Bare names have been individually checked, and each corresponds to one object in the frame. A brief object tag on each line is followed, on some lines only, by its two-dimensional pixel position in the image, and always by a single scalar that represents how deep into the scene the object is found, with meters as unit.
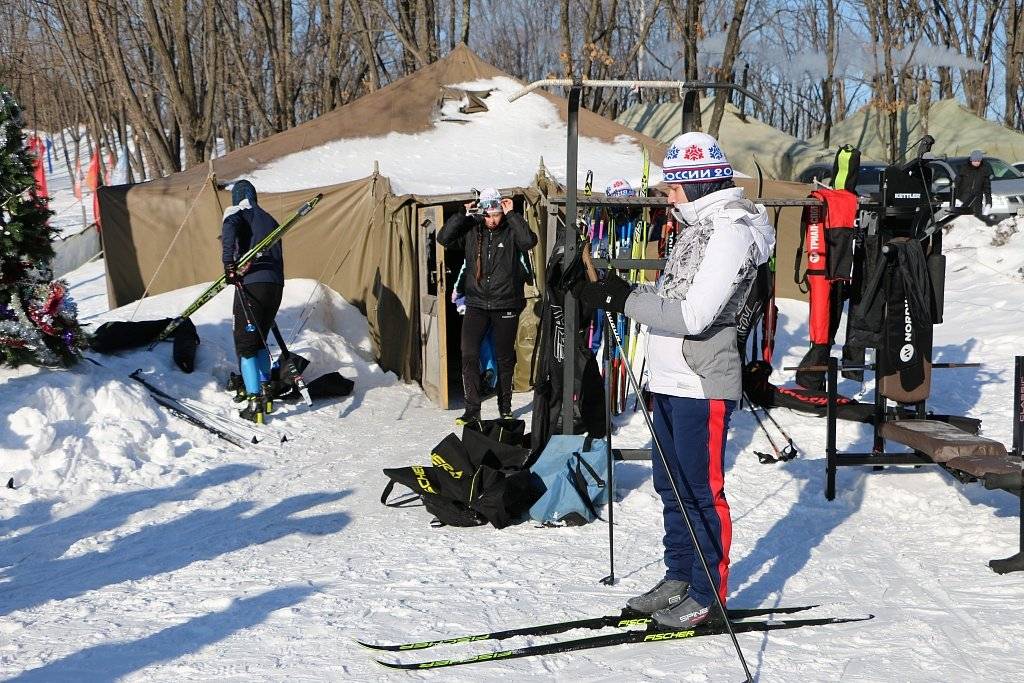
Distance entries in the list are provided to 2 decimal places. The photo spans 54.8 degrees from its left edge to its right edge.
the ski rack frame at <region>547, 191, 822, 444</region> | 5.35
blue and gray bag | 5.26
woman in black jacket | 7.68
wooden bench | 4.53
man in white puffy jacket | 3.46
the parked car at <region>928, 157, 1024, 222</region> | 18.03
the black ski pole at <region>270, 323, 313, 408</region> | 8.27
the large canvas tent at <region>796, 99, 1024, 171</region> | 25.80
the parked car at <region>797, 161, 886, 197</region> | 20.18
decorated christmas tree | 6.83
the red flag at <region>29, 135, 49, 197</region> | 7.11
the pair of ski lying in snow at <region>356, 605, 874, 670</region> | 3.54
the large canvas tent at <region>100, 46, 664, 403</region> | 9.73
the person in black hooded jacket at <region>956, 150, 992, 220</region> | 11.18
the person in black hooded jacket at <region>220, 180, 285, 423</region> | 7.87
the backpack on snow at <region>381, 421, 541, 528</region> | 5.26
